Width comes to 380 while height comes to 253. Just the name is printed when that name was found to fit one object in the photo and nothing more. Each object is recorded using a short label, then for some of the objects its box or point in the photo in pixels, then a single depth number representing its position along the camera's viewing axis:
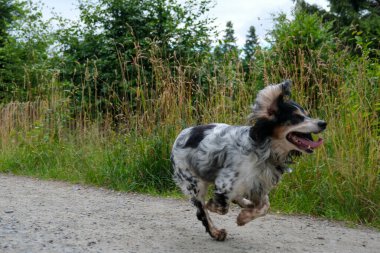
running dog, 4.63
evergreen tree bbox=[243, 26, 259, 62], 54.16
